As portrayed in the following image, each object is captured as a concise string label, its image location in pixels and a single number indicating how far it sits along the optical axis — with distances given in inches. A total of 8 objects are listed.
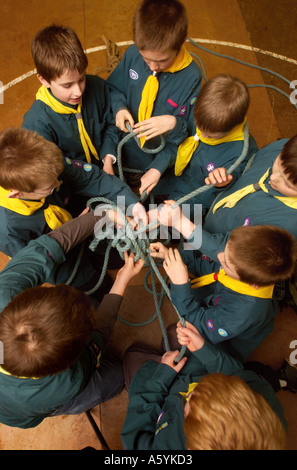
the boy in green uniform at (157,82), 57.6
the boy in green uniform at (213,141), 58.6
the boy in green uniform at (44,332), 40.5
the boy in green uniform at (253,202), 52.6
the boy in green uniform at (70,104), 57.4
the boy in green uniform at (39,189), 51.0
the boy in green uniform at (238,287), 49.0
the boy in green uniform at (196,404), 39.4
